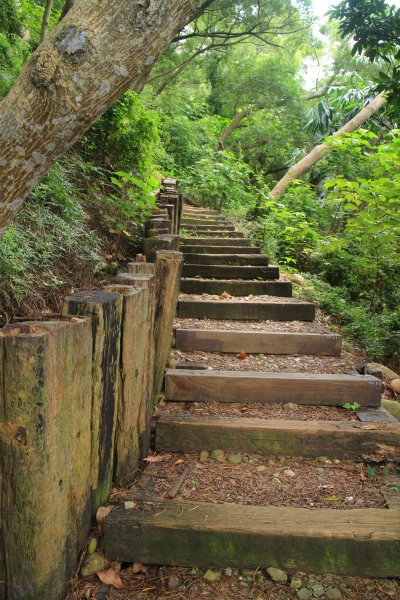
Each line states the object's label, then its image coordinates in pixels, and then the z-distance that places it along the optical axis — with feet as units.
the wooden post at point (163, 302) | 8.89
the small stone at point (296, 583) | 5.76
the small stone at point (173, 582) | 5.72
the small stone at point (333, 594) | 5.62
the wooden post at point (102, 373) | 5.51
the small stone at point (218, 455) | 8.01
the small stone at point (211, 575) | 5.86
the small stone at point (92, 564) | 5.73
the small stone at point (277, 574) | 5.86
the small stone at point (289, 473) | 7.59
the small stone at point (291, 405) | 9.39
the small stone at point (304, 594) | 5.61
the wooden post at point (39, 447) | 4.34
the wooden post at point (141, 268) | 8.52
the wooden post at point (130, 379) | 6.50
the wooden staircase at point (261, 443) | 6.00
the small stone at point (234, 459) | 7.95
